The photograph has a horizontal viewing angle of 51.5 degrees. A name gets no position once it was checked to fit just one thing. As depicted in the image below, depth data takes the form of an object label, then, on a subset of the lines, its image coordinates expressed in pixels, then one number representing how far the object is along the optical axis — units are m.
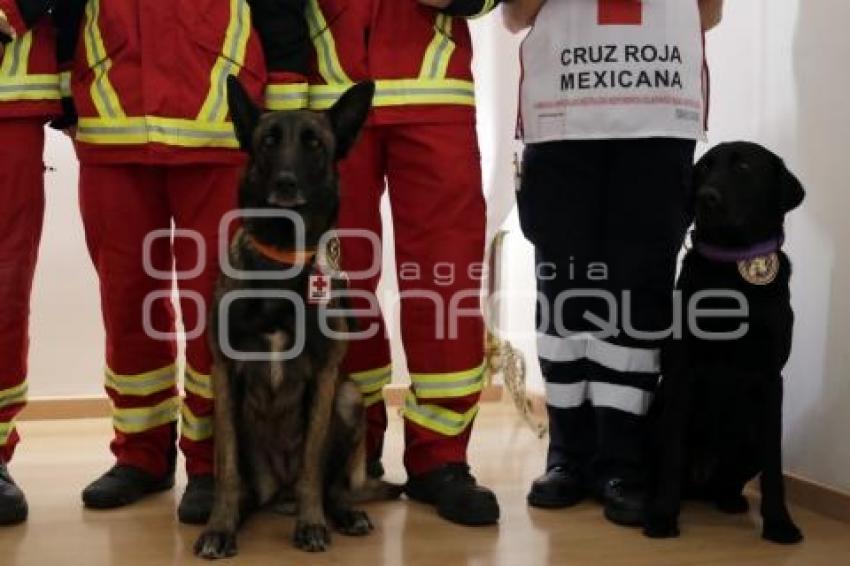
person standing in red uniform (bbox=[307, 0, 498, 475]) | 2.13
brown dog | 1.88
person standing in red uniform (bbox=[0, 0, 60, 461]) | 2.02
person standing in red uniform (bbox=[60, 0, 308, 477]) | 2.00
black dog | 2.02
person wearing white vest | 2.08
